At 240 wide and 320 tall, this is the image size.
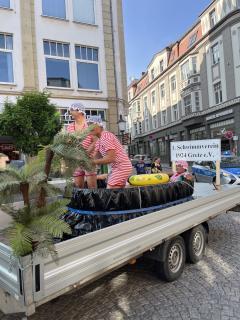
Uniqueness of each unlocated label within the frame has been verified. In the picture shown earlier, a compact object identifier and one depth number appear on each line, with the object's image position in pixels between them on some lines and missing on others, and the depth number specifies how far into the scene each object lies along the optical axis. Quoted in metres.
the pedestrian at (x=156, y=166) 15.11
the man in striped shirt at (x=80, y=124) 4.26
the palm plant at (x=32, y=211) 2.13
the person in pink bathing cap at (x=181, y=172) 5.66
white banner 6.33
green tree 12.15
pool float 4.74
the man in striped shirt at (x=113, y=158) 3.88
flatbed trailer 2.27
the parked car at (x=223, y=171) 12.06
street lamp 16.77
